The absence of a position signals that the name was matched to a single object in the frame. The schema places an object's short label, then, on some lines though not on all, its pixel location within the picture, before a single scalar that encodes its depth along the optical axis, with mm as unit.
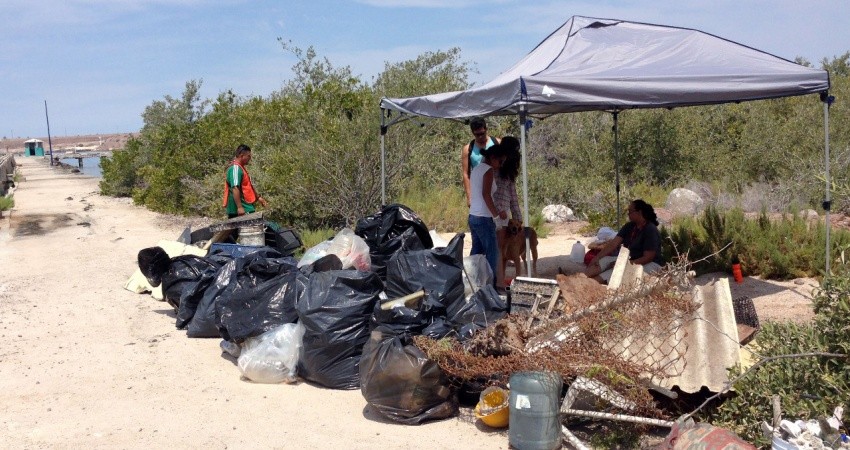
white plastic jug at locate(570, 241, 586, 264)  9250
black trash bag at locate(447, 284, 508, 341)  5602
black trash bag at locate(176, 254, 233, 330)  7289
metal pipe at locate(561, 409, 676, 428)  4242
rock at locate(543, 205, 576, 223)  14109
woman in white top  7191
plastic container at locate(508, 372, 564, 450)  4352
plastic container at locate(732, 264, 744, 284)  7941
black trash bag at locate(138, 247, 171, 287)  7864
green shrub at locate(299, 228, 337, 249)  10812
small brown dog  7938
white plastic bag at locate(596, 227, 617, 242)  8641
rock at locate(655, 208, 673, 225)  12534
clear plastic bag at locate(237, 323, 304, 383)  5863
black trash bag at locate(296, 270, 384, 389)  5680
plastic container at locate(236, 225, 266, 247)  8836
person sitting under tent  7184
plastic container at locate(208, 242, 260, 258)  8141
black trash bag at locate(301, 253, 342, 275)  6613
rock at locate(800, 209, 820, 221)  9862
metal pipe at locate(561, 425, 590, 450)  4309
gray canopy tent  5996
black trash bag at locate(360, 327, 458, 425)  4828
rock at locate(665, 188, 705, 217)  13547
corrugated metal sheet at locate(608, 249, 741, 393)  4410
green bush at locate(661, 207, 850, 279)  8086
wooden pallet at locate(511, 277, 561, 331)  5441
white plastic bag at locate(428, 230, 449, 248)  8320
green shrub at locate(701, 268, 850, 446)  3676
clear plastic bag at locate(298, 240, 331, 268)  7282
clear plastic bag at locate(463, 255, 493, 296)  6703
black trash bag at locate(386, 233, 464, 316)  6156
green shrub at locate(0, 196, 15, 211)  18297
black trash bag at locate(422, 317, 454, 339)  5360
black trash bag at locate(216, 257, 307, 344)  6195
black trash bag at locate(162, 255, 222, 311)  7717
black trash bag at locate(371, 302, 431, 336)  5366
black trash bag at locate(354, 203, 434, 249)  7516
